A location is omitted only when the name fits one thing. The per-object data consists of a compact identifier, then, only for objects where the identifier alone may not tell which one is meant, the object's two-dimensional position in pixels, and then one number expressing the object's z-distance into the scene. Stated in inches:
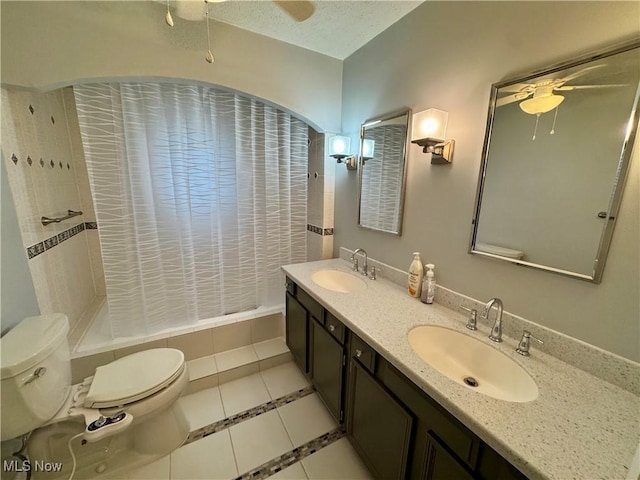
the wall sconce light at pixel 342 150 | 73.3
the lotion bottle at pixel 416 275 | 54.9
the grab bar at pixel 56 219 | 62.1
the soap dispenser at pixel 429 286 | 51.9
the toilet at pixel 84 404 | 39.6
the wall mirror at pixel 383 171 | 61.5
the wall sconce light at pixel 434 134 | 48.0
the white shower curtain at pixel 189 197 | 62.3
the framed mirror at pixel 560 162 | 31.5
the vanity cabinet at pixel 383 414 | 29.2
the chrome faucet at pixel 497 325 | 39.8
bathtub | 66.7
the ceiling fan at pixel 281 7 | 39.0
